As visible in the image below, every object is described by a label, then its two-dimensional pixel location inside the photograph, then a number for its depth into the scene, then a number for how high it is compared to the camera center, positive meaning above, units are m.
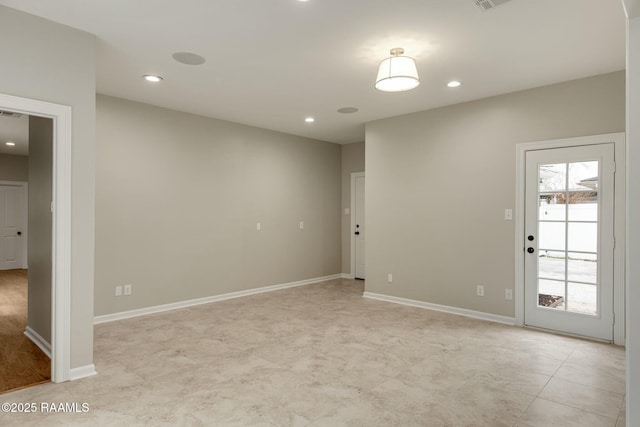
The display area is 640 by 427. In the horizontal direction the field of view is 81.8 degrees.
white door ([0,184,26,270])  8.67 -0.38
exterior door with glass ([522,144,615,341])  3.85 -0.31
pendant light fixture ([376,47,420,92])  3.10 +1.16
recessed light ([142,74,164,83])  3.97 +1.44
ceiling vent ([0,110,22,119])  5.14 +1.34
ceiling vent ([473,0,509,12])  2.53 +1.45
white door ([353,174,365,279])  7.46 -0.30
